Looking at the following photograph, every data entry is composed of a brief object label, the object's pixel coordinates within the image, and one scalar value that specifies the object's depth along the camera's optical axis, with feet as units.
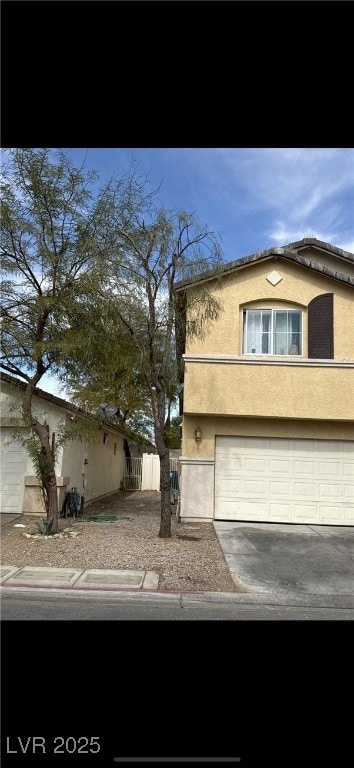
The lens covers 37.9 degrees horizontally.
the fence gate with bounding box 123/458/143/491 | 80.41
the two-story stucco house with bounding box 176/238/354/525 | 39.68
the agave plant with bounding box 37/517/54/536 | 32.53
